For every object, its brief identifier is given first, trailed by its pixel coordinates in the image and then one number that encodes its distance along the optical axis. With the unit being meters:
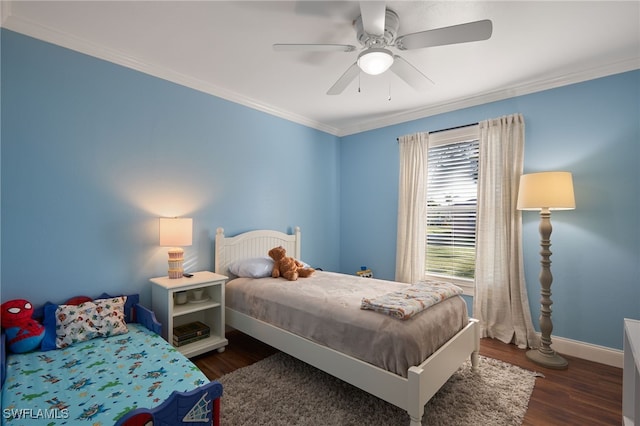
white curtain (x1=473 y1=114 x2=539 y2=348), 3.04
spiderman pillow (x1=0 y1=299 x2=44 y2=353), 1.94
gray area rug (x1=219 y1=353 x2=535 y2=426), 1.89
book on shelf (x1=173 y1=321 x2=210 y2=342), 2.67
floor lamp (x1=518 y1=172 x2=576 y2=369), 2.56
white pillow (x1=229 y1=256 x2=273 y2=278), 3.12
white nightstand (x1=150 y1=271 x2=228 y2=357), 2.53
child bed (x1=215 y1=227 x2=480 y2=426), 1.74
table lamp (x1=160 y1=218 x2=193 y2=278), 2.63
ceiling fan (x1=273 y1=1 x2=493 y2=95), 1.73
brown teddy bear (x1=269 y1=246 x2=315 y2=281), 3.07
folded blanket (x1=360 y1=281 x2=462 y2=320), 1.89
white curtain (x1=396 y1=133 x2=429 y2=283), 3.81
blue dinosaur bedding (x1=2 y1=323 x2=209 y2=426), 1.36
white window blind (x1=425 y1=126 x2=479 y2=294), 3.50
